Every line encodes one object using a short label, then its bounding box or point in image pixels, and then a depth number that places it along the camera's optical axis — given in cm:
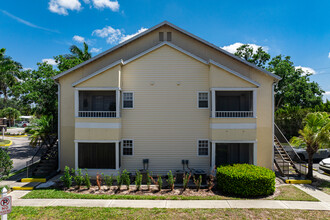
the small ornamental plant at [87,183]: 1075
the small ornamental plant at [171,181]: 1050
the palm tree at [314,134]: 1178
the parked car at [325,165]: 1326
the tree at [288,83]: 3160
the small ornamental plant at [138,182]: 1049
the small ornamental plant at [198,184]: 1048
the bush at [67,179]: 1071
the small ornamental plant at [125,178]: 1057
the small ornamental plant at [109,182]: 1077
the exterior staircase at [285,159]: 1281
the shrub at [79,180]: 1071
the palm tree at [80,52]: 2611
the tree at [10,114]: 5852
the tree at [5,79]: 1529
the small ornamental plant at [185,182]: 1057
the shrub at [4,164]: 944
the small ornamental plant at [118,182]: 1049
